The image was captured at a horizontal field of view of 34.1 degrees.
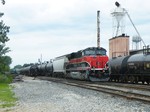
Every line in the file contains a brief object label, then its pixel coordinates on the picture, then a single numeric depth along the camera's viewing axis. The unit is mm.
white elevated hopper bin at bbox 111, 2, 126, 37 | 56455
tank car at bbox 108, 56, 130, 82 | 25251
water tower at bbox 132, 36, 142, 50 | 65275
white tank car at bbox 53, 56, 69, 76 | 33810
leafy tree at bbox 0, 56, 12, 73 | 39195
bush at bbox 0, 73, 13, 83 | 32850
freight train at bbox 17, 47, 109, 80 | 24911
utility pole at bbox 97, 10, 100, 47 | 45168
